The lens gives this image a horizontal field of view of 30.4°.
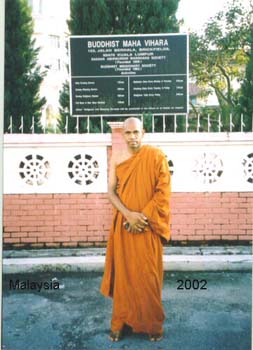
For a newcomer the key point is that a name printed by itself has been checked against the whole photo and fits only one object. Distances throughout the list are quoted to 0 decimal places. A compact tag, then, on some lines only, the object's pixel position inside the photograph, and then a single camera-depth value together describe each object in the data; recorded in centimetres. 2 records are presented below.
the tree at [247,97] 349
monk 323
